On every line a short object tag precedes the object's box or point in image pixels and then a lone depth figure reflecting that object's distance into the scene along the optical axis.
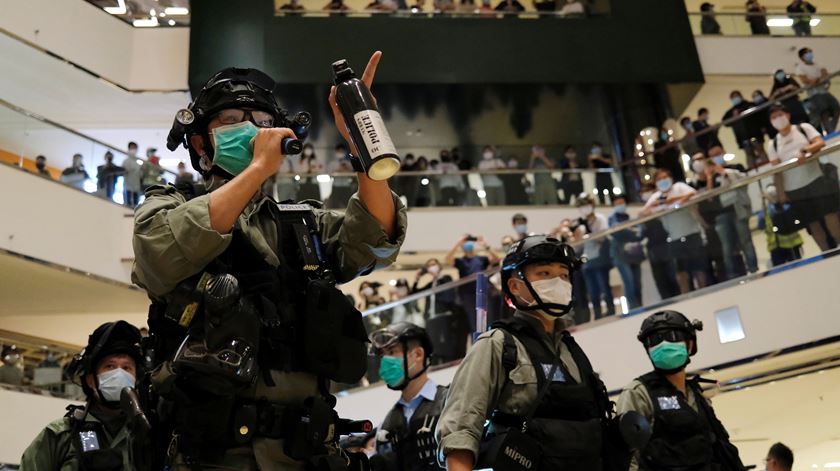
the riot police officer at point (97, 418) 4.33
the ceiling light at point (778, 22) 18.00
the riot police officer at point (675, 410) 4.68
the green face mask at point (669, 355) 5.06
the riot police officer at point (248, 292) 2.33
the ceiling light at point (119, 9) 17.31
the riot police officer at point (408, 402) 5.28
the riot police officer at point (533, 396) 3.29
